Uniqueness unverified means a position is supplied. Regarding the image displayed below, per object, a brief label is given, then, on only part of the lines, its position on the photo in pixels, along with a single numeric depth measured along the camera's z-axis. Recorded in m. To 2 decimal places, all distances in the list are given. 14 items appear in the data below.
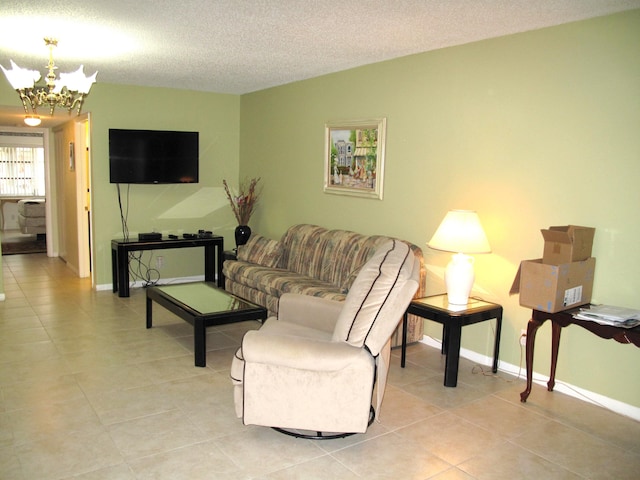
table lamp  3.77
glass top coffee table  4.03
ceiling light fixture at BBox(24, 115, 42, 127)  6.05
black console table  6.05
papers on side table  3.01
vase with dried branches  6.58
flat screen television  6.18
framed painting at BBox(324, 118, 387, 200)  4.93
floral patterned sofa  4.67
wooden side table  2.93
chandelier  3.85
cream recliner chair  2.79
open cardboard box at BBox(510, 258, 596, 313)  3.24
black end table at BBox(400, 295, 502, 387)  3.66
